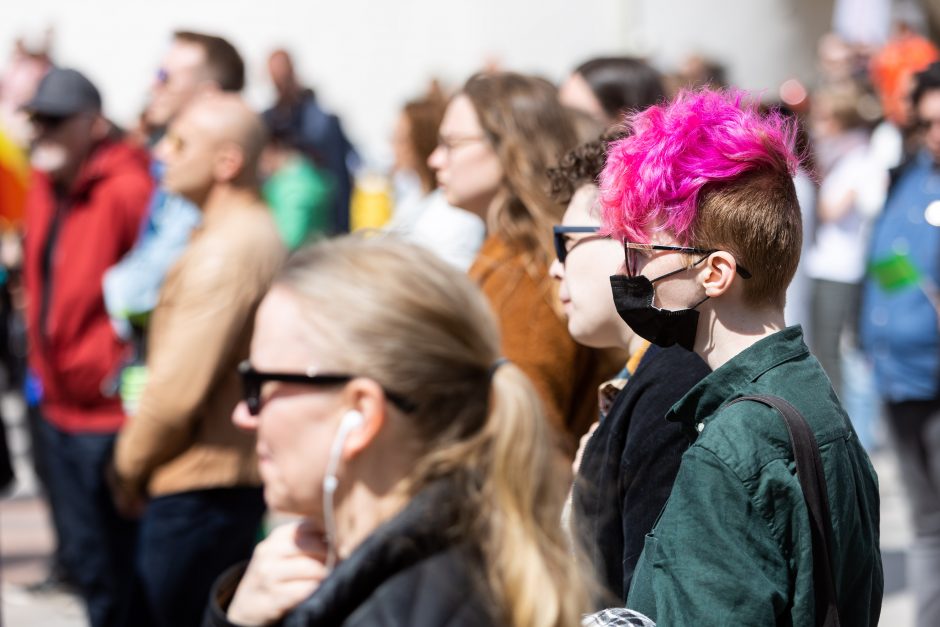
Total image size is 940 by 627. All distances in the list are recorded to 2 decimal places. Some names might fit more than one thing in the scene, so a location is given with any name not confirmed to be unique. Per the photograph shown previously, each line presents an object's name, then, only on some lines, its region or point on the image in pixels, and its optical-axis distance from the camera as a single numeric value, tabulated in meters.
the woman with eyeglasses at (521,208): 6.64
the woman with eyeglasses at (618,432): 4.85
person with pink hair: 4.09
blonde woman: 3.59
